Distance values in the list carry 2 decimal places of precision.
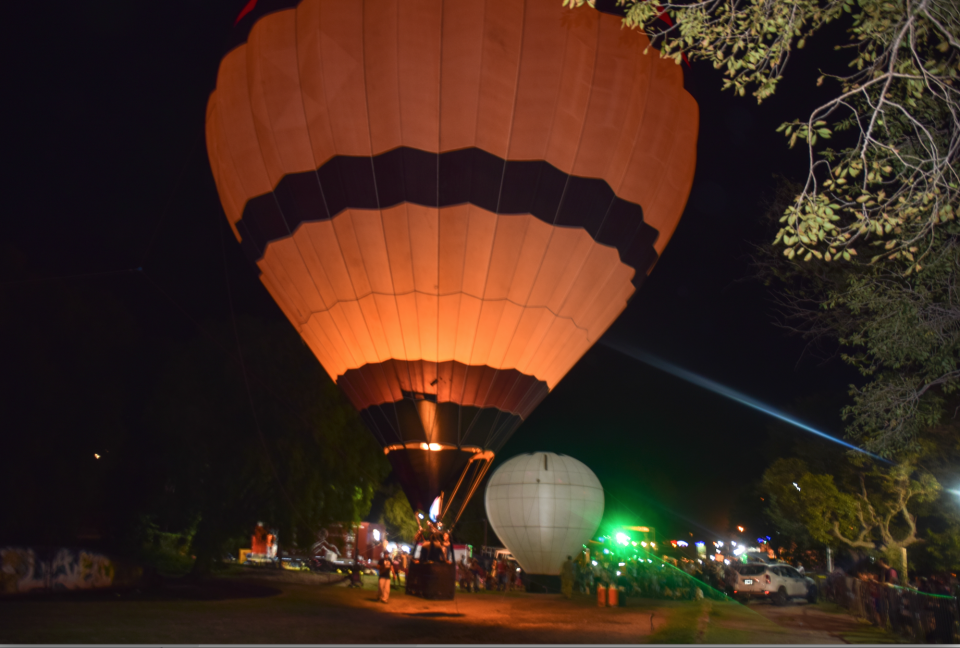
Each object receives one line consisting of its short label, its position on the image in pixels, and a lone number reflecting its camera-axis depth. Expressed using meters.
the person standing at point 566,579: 19.23
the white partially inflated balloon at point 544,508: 24.55
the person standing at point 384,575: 14.04
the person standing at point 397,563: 19.47
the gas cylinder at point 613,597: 16.23
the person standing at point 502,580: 20.41
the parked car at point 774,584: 19.22
